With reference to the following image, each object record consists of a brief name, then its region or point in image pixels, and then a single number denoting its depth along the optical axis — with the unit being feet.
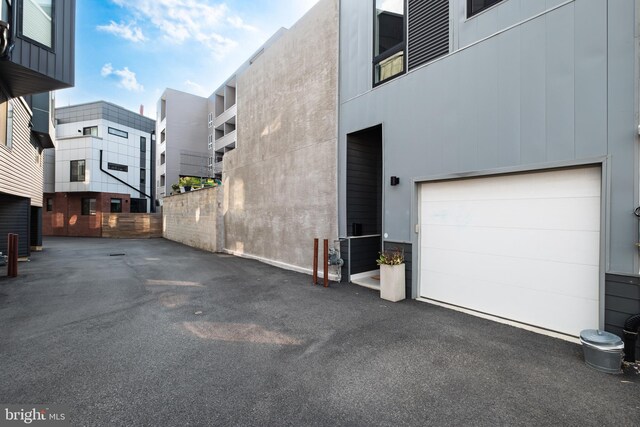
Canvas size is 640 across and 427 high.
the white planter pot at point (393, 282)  17.74
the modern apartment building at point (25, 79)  19.24
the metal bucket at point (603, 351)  9.45
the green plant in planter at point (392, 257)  18.09
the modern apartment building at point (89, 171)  68.80
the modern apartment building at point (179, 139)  82.69
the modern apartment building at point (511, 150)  11.01
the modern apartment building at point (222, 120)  73.46
